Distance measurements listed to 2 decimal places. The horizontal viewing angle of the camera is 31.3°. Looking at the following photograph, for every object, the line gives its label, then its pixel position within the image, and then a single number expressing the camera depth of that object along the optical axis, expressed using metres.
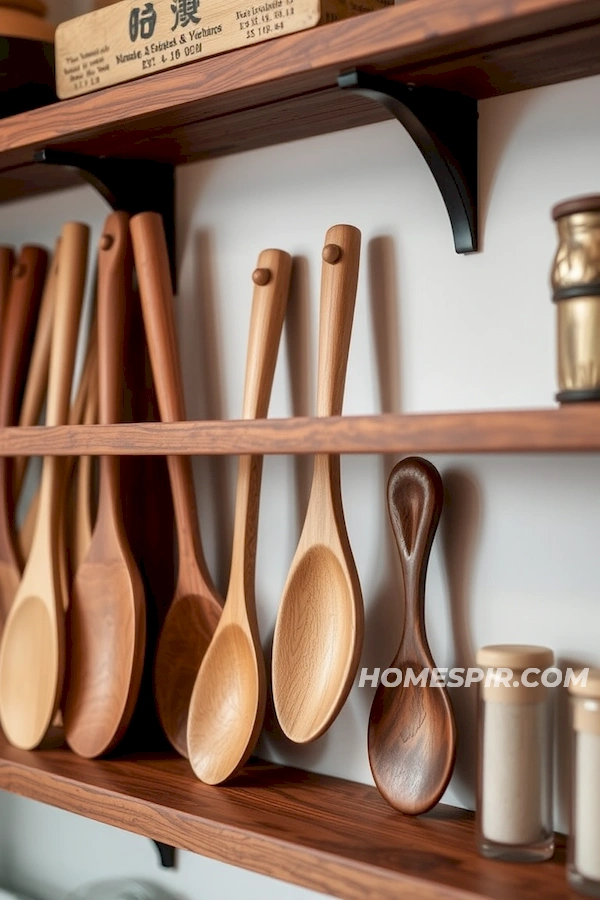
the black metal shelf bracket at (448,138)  0.75
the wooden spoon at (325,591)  0.82
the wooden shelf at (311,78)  0.64
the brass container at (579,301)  0.61
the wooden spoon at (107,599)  0.96
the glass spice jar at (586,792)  0.66
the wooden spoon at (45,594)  1.00
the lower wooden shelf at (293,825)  0.68
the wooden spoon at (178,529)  0.95
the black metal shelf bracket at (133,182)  0.99
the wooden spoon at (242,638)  0.87
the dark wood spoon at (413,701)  0.79
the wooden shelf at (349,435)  0.58
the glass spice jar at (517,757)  0.71
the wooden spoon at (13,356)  1.11
